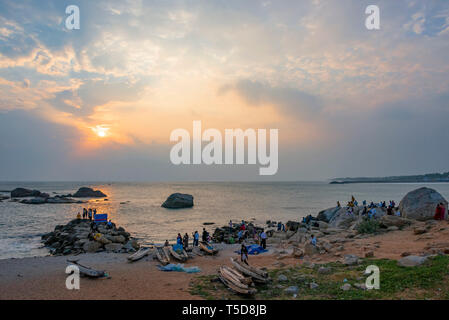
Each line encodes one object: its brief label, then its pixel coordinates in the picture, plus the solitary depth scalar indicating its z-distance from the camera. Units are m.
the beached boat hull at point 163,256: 19.56
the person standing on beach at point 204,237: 30.73
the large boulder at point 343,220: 32.60
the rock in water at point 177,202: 69.38
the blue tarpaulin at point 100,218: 40.53
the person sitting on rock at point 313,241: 19.69
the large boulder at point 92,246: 26.13
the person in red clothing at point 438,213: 23.30
